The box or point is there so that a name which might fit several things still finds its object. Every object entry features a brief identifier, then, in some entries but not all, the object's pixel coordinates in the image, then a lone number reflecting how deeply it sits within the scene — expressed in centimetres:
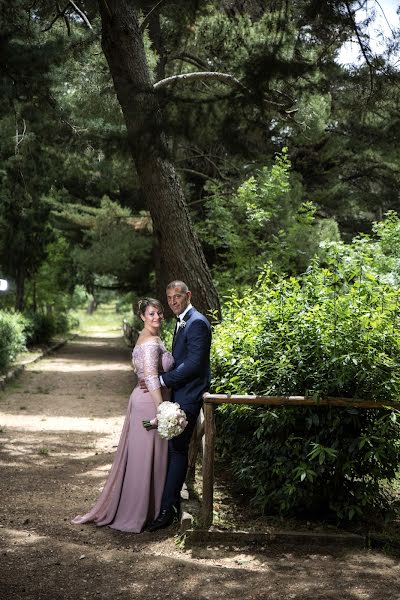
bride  598
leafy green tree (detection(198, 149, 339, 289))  1521
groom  581
